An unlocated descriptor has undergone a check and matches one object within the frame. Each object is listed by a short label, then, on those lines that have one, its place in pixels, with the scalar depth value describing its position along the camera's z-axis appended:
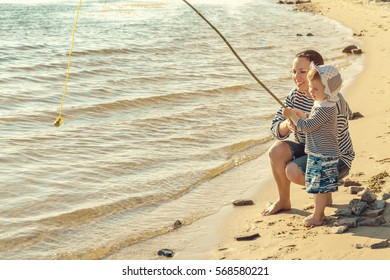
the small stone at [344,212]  8.37
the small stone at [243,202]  9.98
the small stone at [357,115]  13.82
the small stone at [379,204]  8.31
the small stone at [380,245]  7.28
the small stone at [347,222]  7.97
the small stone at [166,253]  8.37
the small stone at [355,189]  9.26
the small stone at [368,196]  8.45
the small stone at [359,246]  7.37
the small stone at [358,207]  8.28
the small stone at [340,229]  7.86
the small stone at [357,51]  24.23
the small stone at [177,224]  9.41
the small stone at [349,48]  24.76
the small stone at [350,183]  9.54
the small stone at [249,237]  8.39
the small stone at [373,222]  7.93
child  7.99
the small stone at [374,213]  8.16
